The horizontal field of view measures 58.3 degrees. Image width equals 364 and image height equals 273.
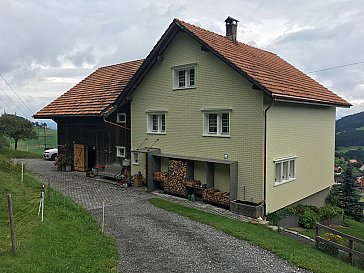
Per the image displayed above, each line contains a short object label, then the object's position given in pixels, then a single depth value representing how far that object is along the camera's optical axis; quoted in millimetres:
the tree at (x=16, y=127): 36688
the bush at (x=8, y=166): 16703
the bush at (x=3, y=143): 31820
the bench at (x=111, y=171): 21194
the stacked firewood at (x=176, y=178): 16906
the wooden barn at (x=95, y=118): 21344
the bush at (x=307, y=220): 15328
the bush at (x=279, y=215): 14275
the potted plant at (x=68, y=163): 24555
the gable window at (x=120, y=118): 21441
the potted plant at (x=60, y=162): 24578
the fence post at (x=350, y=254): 10241
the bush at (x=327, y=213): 17028
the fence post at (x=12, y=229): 7266
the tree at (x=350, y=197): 21891
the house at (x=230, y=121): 14609
